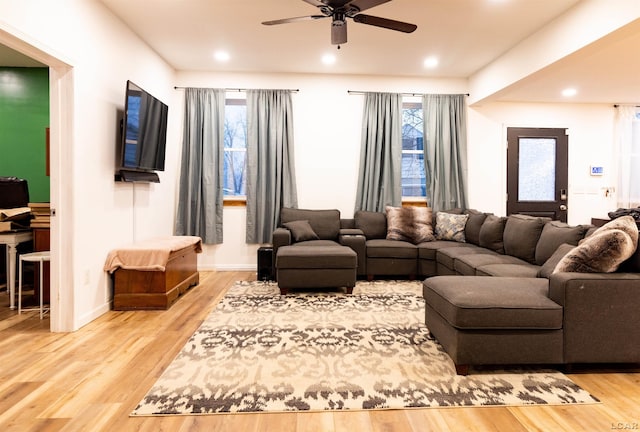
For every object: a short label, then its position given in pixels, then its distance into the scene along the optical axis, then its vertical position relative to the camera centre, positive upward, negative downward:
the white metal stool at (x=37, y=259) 3.30 -0.50
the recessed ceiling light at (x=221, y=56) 4.85 +1.89
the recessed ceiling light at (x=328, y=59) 4.93 +1.88
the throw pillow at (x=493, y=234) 4.35 -0.37
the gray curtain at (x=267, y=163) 5.56 +0.56
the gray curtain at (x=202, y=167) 5.50 +0.50
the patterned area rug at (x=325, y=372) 2.02 -1.05
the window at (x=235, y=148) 5.75 +0.81
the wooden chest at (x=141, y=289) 3.68 -0.85
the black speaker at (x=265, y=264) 4.89 -0.80
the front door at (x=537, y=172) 6.02 +0.48
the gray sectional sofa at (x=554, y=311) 2.29 -0.66
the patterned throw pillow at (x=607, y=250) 2.30 -0.29
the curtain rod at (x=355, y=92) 5.69 +1.63
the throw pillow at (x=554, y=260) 2.88 -0.44
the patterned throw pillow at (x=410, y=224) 5.16 -0.30
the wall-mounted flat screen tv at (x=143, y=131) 3.71 +0.75
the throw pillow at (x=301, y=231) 4.96 -0.38
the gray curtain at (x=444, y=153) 5.73 +0.73
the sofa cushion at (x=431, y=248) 4.79 -0.59
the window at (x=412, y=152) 5.89 +0.76
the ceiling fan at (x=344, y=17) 2.79 +1.43
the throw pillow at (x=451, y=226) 5.11 -0.33
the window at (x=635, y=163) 6.32 +0.65
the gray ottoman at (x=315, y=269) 4.15 -0.73
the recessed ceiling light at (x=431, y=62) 4.98 +1.88
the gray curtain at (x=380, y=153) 5.64 +0.72
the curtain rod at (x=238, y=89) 5.58 +1.65
